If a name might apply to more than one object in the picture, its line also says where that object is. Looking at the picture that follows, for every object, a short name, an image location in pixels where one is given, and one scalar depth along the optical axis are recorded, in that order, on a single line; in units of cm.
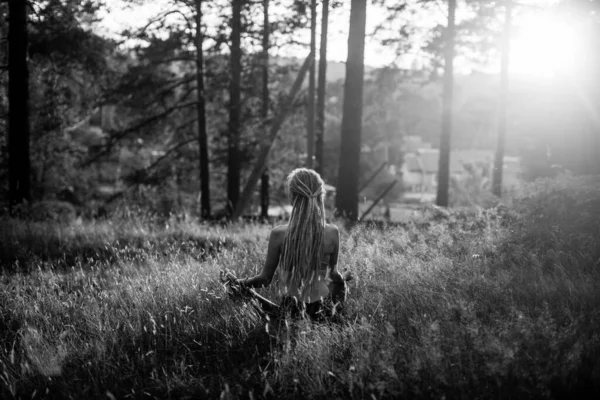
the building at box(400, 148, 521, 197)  7325
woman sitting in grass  434
